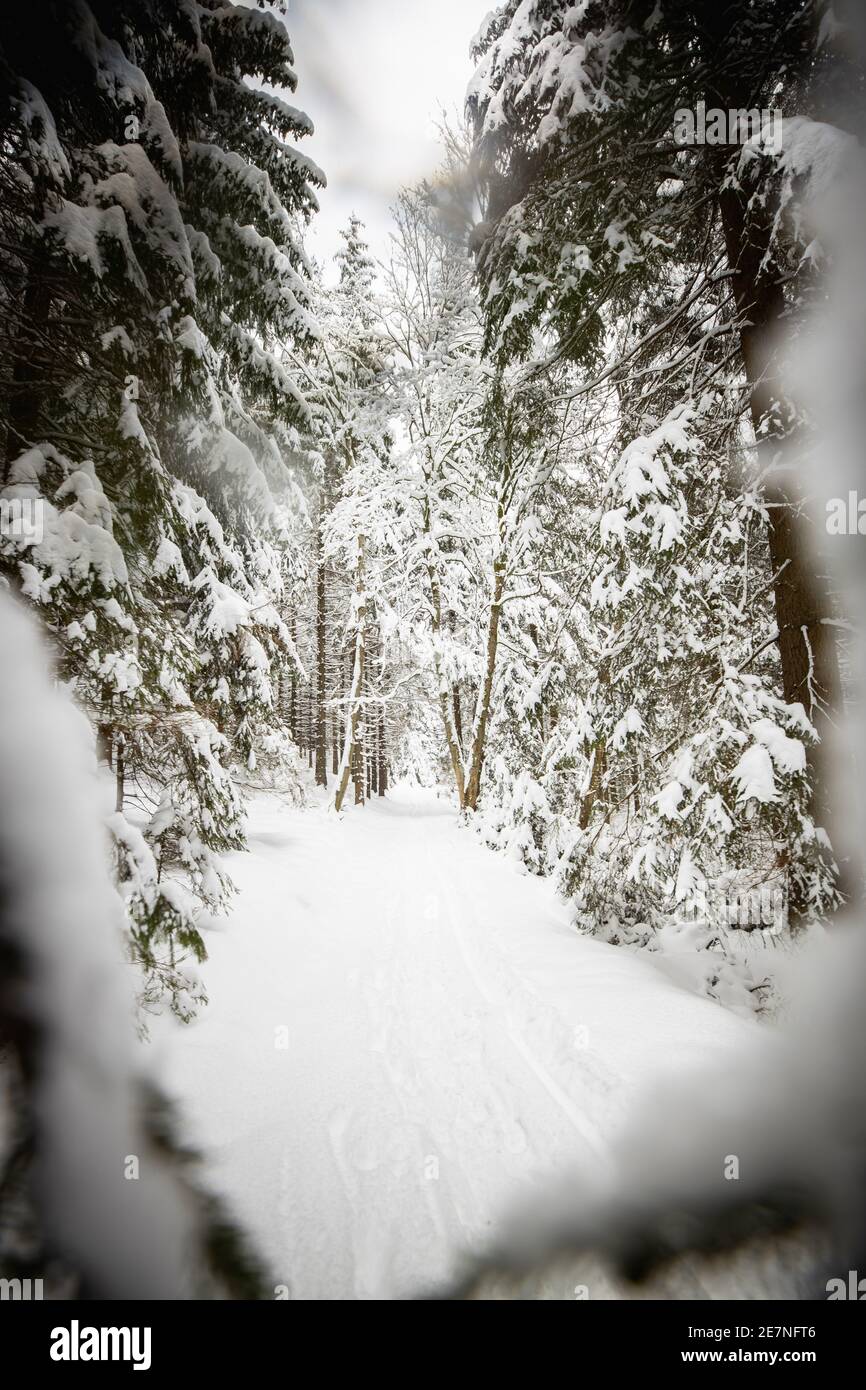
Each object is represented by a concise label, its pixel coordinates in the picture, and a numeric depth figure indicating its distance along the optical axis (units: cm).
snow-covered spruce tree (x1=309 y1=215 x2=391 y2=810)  1244
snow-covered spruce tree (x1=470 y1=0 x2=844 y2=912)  344
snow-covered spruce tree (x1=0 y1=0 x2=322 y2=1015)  328
